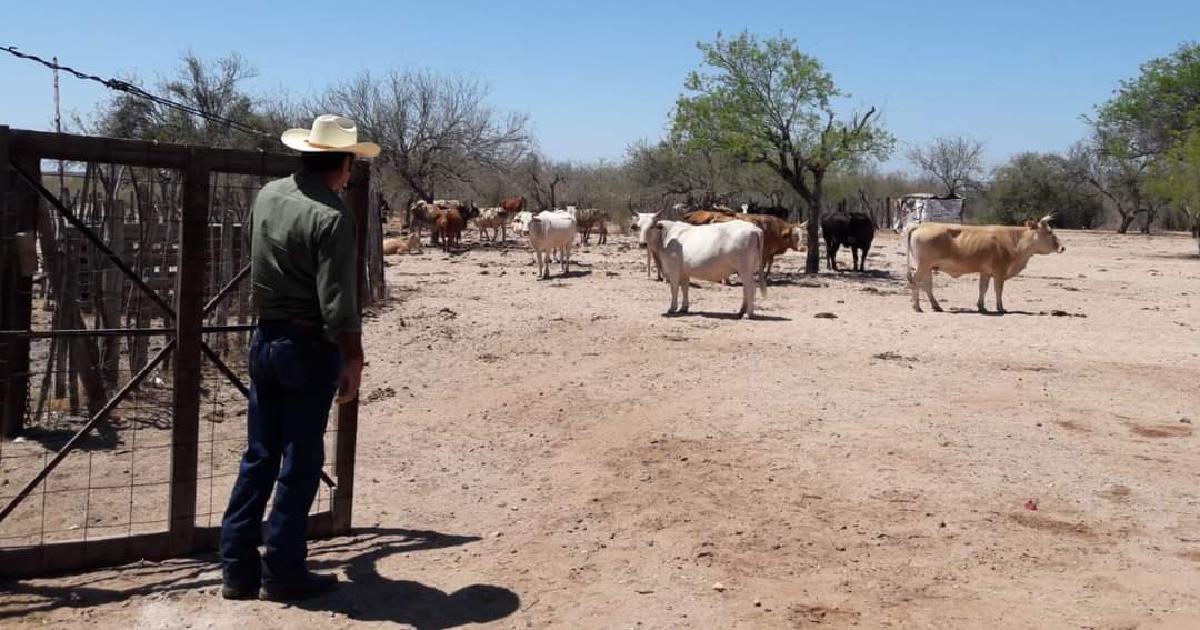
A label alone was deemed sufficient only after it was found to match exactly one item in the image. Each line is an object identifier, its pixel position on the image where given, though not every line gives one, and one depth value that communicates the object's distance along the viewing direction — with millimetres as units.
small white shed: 47375
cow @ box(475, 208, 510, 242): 34031
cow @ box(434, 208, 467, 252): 30125
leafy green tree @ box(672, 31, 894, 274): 21438
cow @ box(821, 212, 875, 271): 23688
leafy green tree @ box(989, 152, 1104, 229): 54281
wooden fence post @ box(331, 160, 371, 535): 5273
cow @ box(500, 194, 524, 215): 36875
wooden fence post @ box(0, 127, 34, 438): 4566
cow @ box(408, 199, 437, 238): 30969
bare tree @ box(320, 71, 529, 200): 37594
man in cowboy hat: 4090
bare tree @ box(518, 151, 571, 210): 52197
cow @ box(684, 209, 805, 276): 20422
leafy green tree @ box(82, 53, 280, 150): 28875
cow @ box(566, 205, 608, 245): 34688
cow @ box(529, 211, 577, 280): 21375
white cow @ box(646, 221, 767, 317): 14641
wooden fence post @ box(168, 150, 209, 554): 4738
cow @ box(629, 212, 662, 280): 16058
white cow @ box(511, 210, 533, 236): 30706
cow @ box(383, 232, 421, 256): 28703
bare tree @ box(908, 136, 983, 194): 67000
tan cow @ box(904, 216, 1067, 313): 15680
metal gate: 4707
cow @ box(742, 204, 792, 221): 34125
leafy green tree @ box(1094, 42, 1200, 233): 33562
